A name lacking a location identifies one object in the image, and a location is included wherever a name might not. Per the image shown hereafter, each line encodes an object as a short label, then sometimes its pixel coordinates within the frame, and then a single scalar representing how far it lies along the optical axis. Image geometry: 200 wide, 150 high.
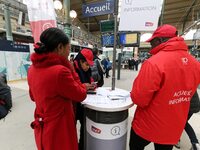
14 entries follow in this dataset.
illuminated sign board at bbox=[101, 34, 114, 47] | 3.04
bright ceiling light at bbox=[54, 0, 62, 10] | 6.03
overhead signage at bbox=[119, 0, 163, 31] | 2.00
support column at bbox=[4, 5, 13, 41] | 7.13
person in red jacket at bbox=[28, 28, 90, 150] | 1.05
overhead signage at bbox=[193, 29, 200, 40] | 6.85
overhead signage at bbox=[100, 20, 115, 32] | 2.05
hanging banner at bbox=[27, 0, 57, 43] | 2.83
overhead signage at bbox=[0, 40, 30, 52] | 6.71
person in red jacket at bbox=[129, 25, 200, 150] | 1.14
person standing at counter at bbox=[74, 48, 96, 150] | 1.72
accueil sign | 1.93
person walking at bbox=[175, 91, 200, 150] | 1.84
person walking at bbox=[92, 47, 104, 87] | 2.45
